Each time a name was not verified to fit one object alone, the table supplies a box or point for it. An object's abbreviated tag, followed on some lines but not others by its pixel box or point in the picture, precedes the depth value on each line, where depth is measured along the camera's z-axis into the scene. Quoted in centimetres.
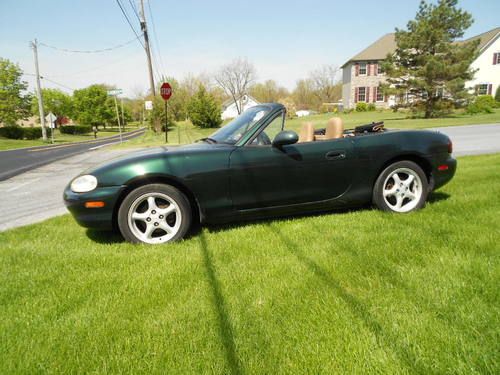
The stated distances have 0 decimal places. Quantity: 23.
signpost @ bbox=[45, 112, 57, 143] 2625
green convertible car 301
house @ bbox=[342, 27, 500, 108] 4241
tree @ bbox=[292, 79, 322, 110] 7644
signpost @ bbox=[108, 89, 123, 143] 1435
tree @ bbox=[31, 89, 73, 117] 6181
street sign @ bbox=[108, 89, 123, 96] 1434
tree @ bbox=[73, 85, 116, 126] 6074
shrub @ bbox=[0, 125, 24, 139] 3253
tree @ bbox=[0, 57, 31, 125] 3462
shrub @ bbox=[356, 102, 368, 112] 4056
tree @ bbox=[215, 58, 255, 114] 6875
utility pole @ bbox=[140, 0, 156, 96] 2325
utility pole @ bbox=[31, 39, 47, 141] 2688
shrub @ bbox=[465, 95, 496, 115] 2775
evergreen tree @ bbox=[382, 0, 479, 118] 2462
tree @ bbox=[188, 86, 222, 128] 3192
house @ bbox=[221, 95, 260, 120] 6669
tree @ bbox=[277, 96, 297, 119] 4094
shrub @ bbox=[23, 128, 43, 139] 3364
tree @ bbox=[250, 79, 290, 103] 7334
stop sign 1365
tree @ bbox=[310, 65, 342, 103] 7381
